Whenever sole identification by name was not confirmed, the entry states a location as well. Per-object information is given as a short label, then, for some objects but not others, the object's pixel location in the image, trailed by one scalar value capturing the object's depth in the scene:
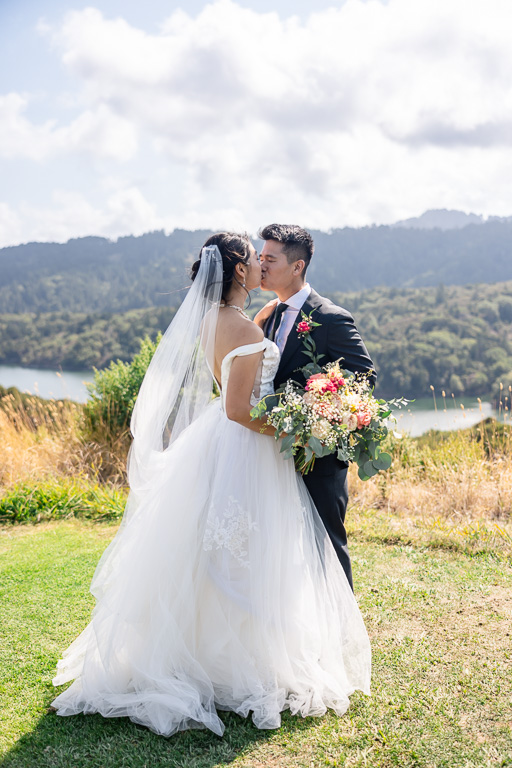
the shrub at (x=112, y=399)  7.82
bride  2.77
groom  3.18
